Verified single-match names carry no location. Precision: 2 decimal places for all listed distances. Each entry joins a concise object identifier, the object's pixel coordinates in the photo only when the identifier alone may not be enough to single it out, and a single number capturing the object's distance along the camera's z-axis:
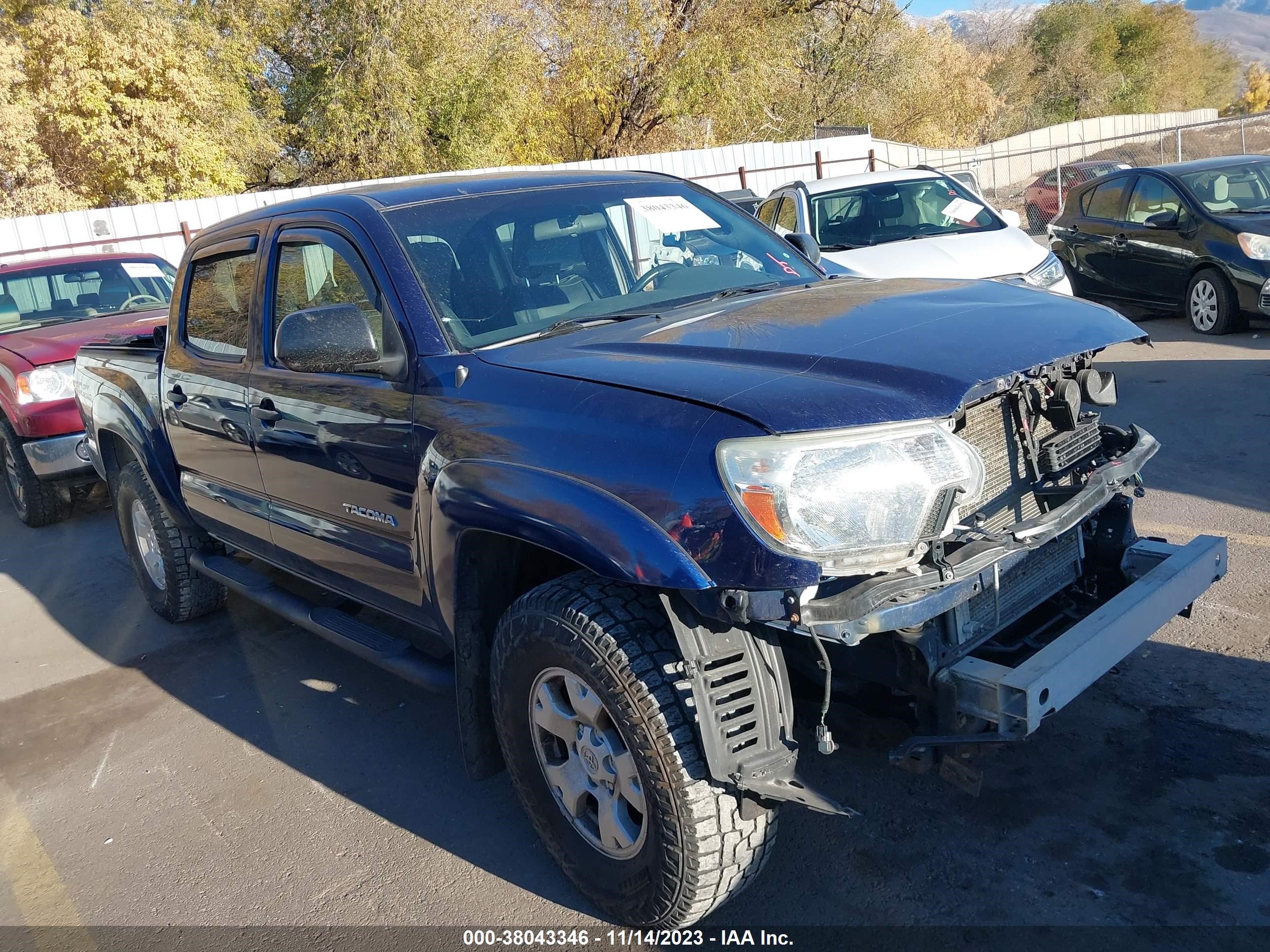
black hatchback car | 9.12
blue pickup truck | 2.39
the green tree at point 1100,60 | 58.59
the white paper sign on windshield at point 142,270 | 9.28
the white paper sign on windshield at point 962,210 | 9.07
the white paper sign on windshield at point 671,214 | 3.90
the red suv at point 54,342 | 7.41
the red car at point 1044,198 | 19.19
